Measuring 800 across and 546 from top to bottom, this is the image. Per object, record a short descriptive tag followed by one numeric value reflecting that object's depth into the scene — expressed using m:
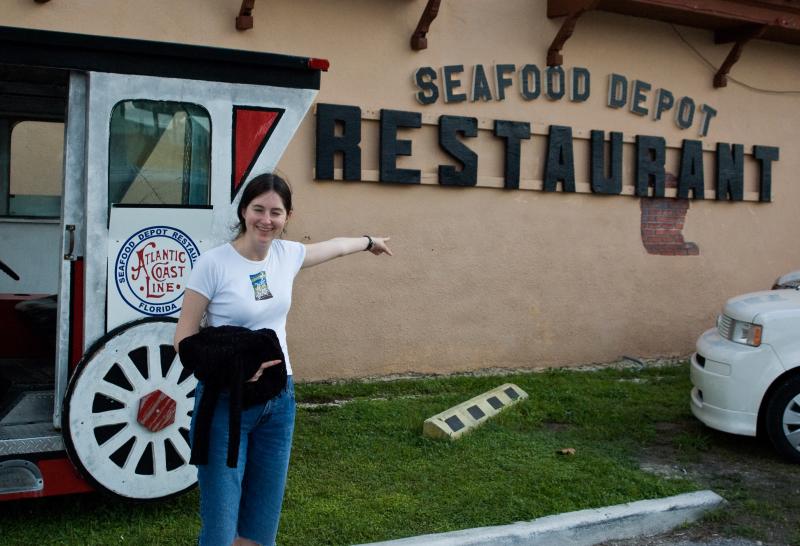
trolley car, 4.31
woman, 3.21
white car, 6.04
